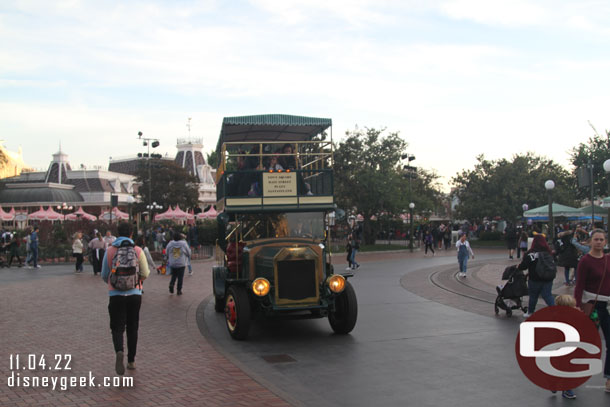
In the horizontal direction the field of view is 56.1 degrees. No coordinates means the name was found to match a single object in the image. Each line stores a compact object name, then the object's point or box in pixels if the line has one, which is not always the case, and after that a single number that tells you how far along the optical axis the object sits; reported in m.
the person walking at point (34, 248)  24.27
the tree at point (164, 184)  60.91
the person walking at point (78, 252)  22.47
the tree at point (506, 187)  41.97
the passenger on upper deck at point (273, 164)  11.61
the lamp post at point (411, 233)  35.39
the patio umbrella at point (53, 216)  50.00
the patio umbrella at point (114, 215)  52.17
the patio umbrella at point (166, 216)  43.74
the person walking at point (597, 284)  6.12
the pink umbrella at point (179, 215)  43.83
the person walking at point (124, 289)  6.96
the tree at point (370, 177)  38.31
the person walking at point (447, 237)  38.96
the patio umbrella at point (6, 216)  55.64
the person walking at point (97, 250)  20.62
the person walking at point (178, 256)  14.69
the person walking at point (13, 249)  25.23
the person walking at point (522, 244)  22.72
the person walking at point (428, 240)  32.22
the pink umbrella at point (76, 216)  52.54
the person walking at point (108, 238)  19.50
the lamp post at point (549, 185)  18.95
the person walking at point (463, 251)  18.70
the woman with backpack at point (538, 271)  9.93
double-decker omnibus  9.31
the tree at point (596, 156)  40.59
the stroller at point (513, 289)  11.01
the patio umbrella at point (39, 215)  48.66
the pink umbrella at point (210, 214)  50.48
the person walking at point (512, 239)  27.93
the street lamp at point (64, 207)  72.16
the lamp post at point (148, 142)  46.44
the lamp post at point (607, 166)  14.16
